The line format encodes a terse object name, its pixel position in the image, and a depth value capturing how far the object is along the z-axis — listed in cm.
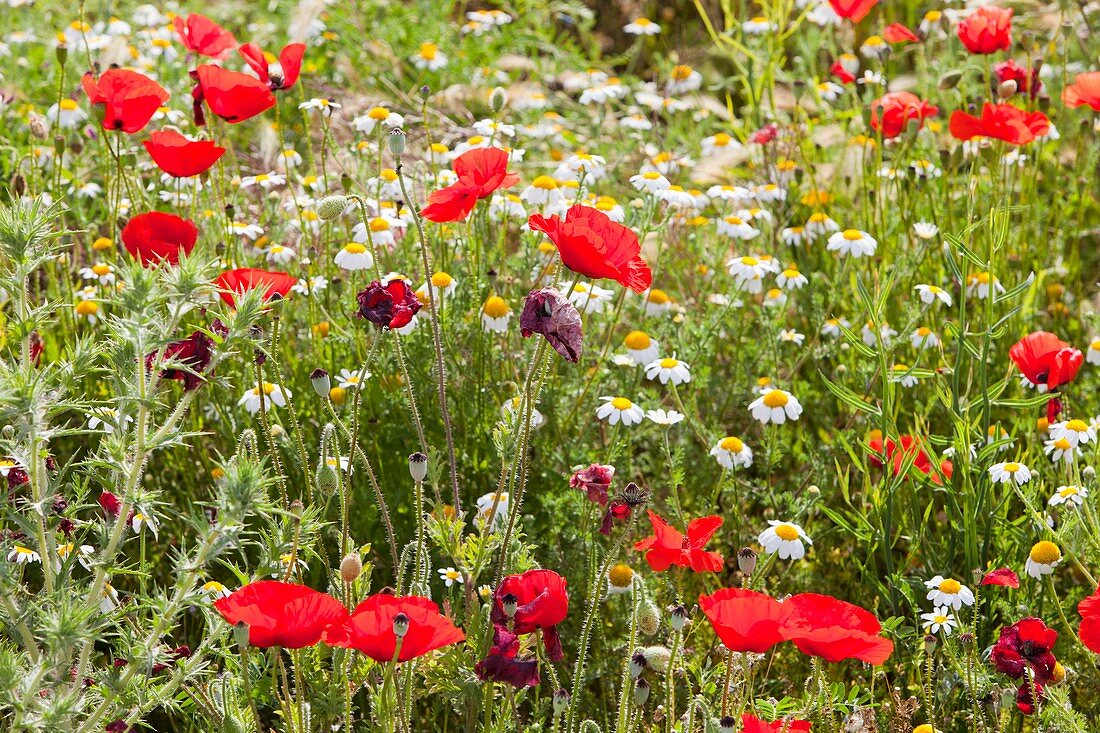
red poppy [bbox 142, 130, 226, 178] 468
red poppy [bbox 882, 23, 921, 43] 731
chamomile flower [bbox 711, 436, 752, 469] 514
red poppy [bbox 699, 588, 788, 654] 309
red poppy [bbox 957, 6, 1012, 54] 650
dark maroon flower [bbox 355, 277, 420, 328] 368
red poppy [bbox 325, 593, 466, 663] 304
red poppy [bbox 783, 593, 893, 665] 311
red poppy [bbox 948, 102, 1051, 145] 570
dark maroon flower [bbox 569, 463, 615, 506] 418
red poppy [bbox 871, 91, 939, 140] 657
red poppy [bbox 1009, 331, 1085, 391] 489
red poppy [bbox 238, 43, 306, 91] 554
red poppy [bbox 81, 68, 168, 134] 506
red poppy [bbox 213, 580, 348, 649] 302
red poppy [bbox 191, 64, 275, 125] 512
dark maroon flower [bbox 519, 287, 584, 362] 347
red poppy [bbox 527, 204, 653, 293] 354
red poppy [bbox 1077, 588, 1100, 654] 363
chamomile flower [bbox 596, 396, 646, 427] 520
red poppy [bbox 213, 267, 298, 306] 395
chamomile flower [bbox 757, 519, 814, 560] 465
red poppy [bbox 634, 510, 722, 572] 370
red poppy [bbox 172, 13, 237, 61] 596
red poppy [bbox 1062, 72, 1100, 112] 613
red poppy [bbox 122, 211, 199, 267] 447
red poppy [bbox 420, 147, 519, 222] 401
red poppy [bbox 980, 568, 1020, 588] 431
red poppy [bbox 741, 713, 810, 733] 335
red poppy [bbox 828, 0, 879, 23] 722
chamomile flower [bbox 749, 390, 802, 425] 537
